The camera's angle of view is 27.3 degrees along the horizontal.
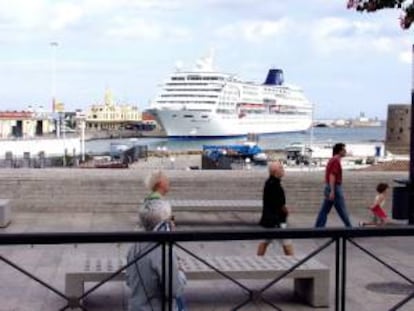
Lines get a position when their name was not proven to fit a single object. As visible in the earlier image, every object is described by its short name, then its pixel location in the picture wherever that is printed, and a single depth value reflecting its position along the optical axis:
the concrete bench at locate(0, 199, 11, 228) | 14.49
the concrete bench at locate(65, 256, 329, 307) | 7.99
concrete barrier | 17.33
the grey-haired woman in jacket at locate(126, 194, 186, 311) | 5.40
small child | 14.44
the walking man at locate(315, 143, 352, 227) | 13.41
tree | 10.01
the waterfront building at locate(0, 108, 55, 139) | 130.25
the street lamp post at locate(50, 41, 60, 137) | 102.32
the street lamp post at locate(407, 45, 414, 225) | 11.48
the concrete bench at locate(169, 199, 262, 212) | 15.41
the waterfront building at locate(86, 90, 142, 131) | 187.88
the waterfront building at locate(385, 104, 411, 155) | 84.19
